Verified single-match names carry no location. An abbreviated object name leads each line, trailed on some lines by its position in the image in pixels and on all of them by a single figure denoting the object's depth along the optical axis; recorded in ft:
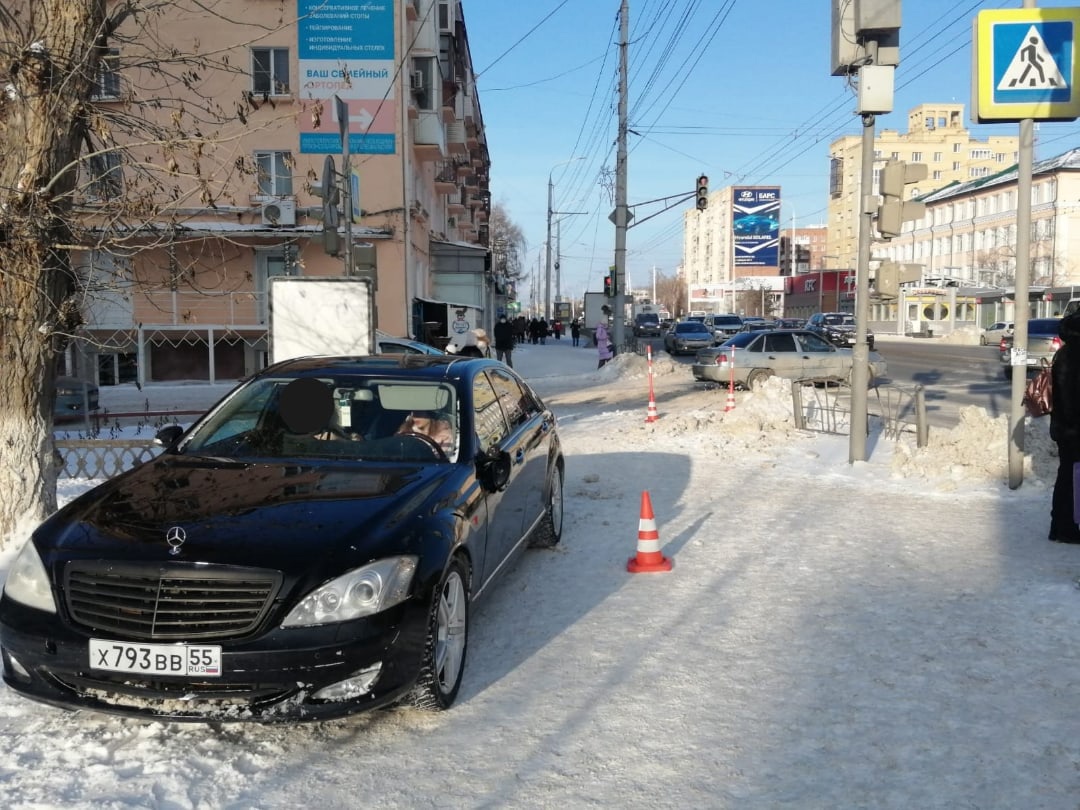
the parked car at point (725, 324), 158.61
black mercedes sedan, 11.80
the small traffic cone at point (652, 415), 46.63
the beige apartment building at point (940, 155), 355.97
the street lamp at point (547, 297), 229.21
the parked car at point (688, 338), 133.39
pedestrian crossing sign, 27.94
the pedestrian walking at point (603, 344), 100.48
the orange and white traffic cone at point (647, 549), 21.38
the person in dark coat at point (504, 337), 92.22
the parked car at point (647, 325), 223.10
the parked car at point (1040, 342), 76.24
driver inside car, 16.71
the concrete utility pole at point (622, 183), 96.02
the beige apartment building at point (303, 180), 80.64
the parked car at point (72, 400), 50.90
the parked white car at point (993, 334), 151.23
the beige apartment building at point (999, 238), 212.23
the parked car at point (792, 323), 176.65
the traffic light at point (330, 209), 43.57
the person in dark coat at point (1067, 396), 21.13
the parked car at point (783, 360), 70.08
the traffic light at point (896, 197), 33.09
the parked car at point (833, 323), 152.50
